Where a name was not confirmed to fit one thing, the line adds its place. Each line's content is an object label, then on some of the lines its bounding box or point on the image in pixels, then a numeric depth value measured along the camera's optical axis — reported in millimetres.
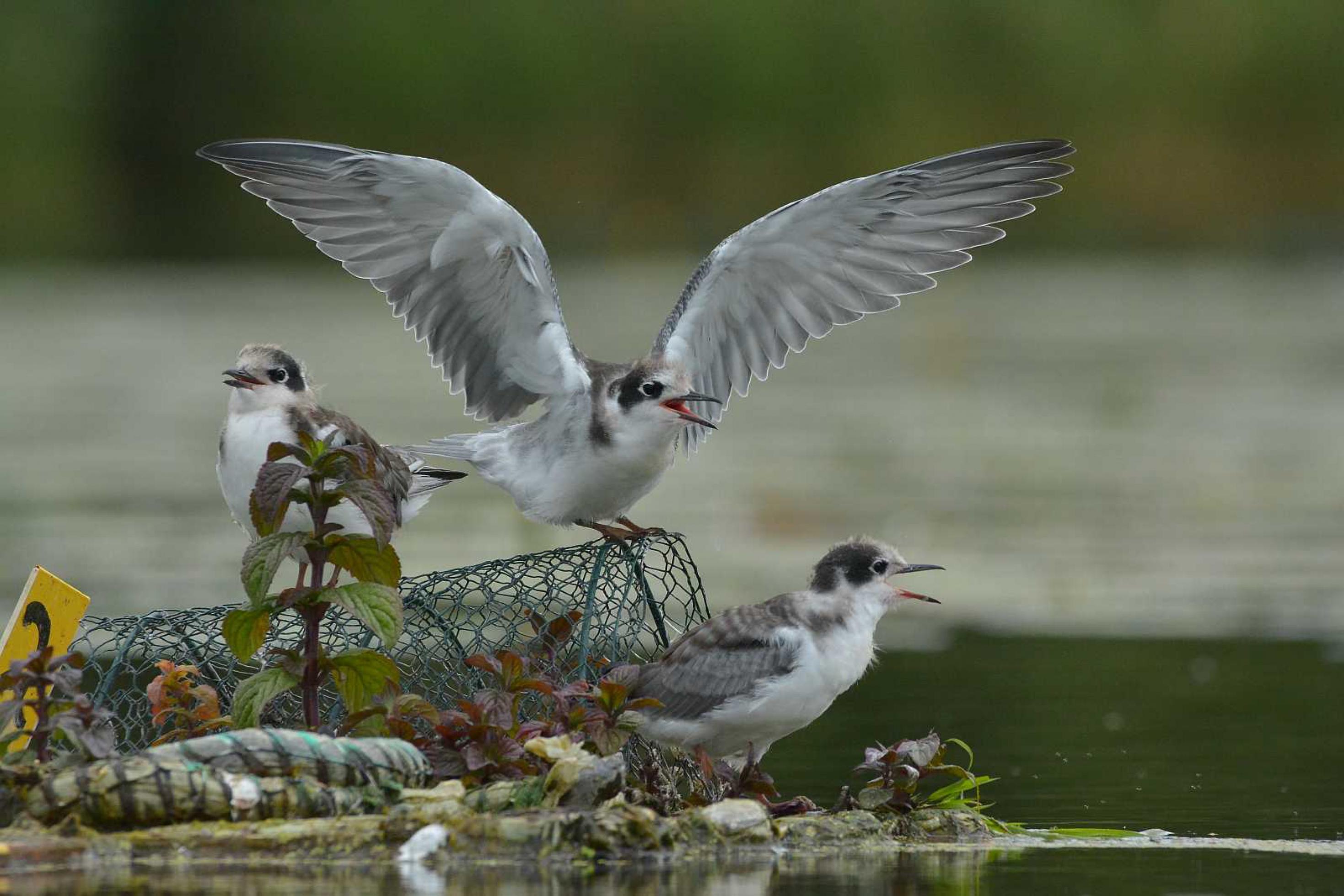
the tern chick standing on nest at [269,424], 18859
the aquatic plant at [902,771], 17656
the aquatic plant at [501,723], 16891
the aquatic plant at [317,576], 16672
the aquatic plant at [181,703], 17969
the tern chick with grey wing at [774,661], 17828
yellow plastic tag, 17937
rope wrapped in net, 15641
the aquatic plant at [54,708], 15945
